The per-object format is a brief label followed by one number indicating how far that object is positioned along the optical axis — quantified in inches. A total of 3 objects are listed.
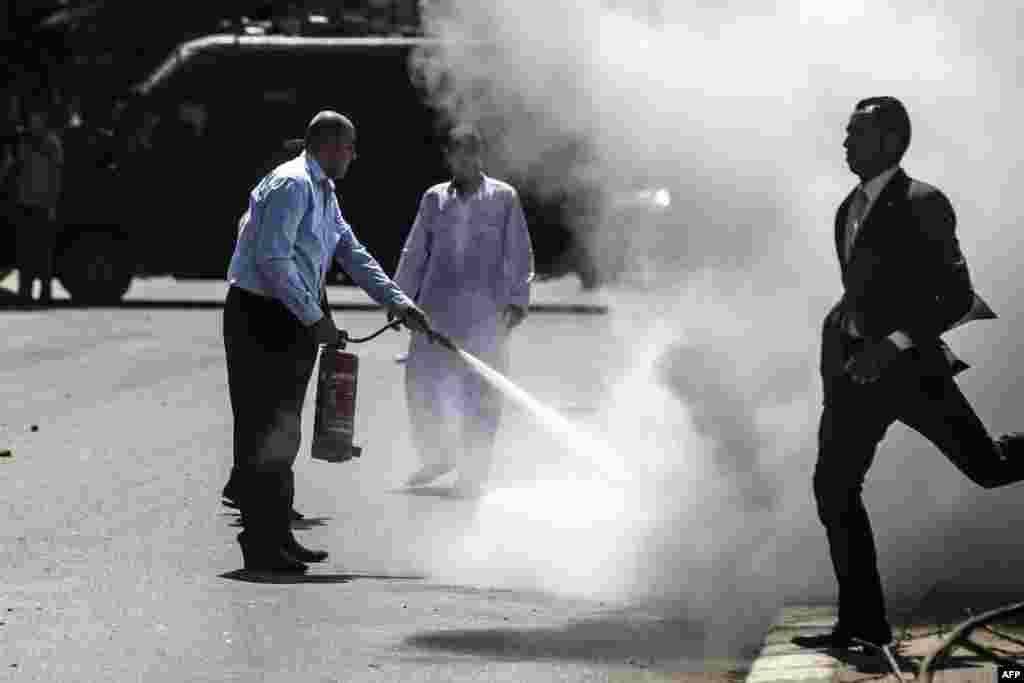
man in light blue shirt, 593.1
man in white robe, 796.2
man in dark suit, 471.4
